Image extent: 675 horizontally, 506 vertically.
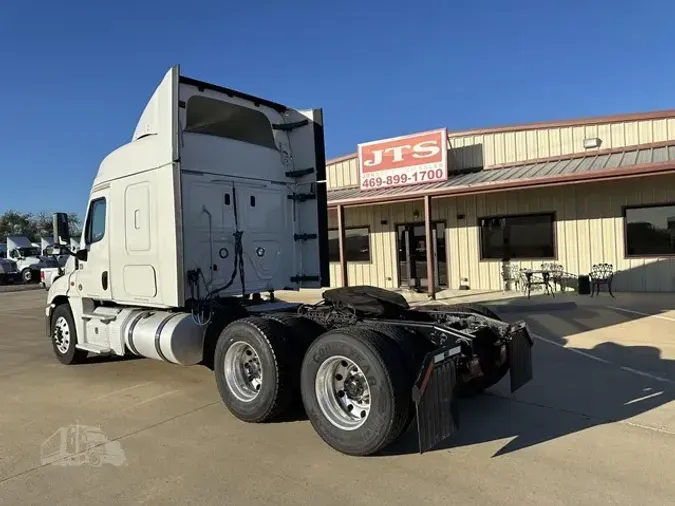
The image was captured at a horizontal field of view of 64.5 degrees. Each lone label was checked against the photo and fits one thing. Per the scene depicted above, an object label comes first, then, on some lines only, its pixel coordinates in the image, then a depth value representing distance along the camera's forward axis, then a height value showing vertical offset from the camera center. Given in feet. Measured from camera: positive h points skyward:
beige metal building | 42.98 +3.89
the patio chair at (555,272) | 46.83 -2.05
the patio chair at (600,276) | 43.25 -2.38
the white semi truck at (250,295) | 13.92 -1.33
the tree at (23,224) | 262.06 +22.72
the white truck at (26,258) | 101.86 +1.97
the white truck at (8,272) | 101.30 -0.49
